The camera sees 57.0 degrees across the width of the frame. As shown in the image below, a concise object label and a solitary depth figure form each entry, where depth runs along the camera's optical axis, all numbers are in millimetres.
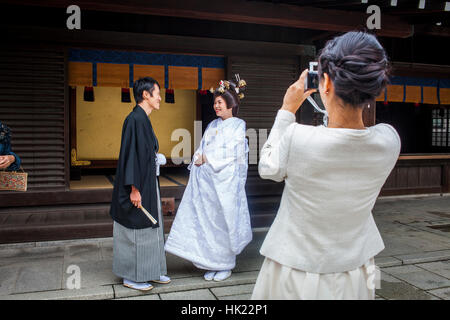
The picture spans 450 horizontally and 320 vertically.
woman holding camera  1597
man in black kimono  4344
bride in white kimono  4867
